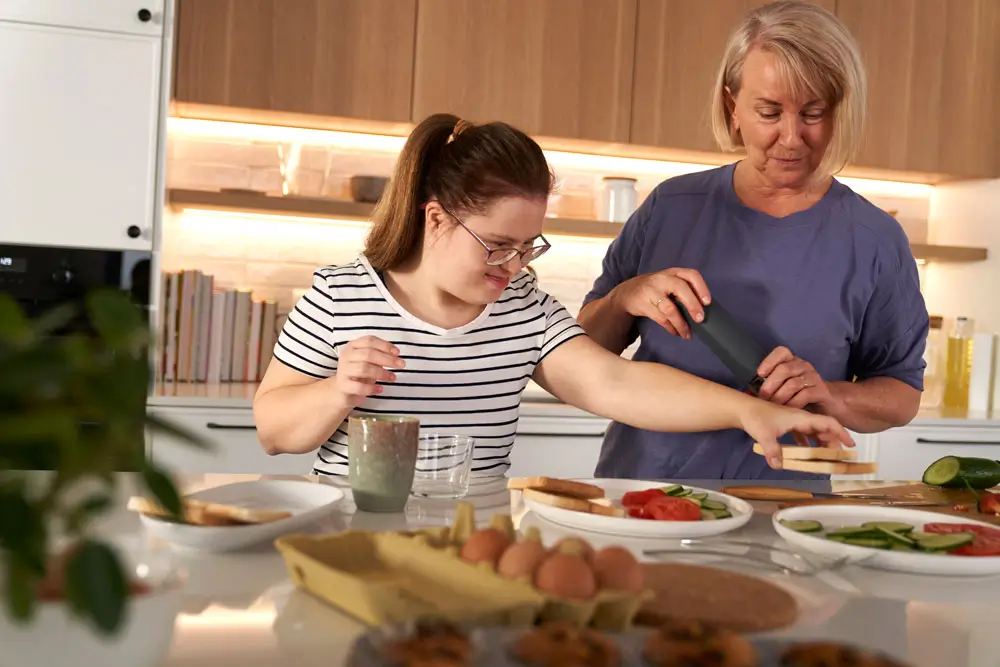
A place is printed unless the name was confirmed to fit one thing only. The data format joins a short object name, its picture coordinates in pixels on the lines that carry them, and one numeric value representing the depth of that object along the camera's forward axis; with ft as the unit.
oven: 9.59
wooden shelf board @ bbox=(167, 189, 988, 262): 10.90
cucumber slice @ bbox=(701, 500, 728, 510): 4.65
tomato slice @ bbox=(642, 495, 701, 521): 4.36
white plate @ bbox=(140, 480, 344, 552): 3.61
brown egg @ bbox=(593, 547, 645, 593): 2.93
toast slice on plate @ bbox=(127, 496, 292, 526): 3.77
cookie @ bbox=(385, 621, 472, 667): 2.29
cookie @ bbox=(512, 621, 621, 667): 2.37
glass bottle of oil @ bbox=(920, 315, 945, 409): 12.98
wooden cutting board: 5.21
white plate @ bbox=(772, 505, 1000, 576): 3.85
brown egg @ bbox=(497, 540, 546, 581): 2.94
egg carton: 2.76
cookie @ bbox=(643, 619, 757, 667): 2.42
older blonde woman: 6.56
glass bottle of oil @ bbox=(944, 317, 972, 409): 12.90
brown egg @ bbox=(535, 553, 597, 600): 2.85
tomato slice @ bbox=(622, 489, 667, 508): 4.61
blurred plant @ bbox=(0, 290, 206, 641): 1.58
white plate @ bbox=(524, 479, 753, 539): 4.21
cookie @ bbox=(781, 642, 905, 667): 2.42
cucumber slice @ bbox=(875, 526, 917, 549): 4.08
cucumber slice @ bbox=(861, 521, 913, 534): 4.25
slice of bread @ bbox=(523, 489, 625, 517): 4.42
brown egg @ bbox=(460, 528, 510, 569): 3.06
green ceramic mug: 4.42
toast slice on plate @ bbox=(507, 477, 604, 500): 4.78
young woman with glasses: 5.87
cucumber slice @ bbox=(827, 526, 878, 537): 4.16
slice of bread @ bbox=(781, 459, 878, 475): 4.77
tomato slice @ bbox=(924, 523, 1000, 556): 4.04
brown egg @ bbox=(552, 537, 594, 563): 3.01
